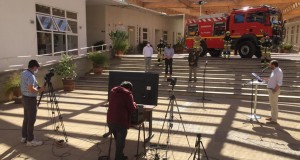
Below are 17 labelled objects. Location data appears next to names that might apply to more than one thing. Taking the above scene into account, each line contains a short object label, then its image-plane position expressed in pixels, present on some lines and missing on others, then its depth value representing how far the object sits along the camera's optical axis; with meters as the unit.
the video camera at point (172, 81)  5.08
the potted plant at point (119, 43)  14.11
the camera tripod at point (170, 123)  4.85
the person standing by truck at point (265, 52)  11.27
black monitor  4.75
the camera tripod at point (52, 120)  5.01
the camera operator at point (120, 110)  3.84
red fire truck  12.02
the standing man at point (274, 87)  6.04
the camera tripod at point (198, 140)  3.36
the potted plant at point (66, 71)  10.35
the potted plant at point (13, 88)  8.21
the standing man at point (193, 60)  10.35
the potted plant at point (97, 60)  12.12
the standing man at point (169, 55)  11.00
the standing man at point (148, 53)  11.61
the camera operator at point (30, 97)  4.66
